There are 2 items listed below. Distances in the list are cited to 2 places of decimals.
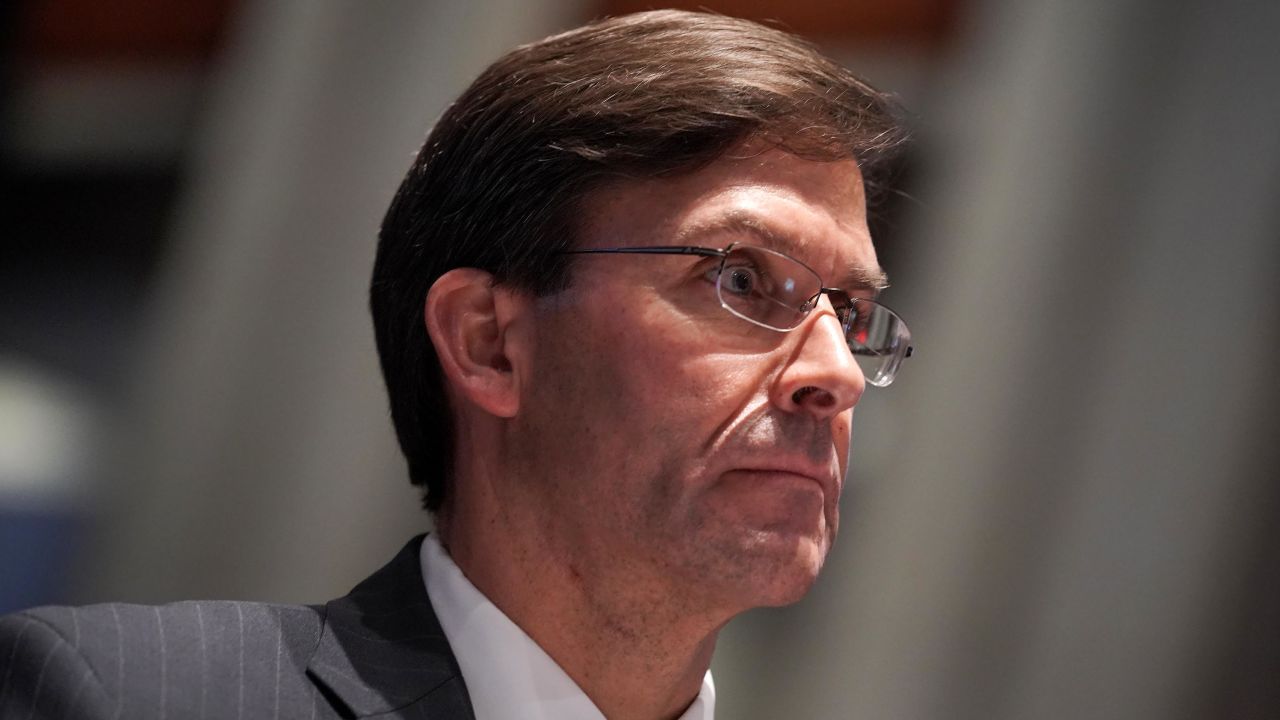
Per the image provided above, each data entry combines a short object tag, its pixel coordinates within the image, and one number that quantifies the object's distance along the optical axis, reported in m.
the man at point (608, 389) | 3.49
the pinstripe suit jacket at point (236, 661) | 3.43
